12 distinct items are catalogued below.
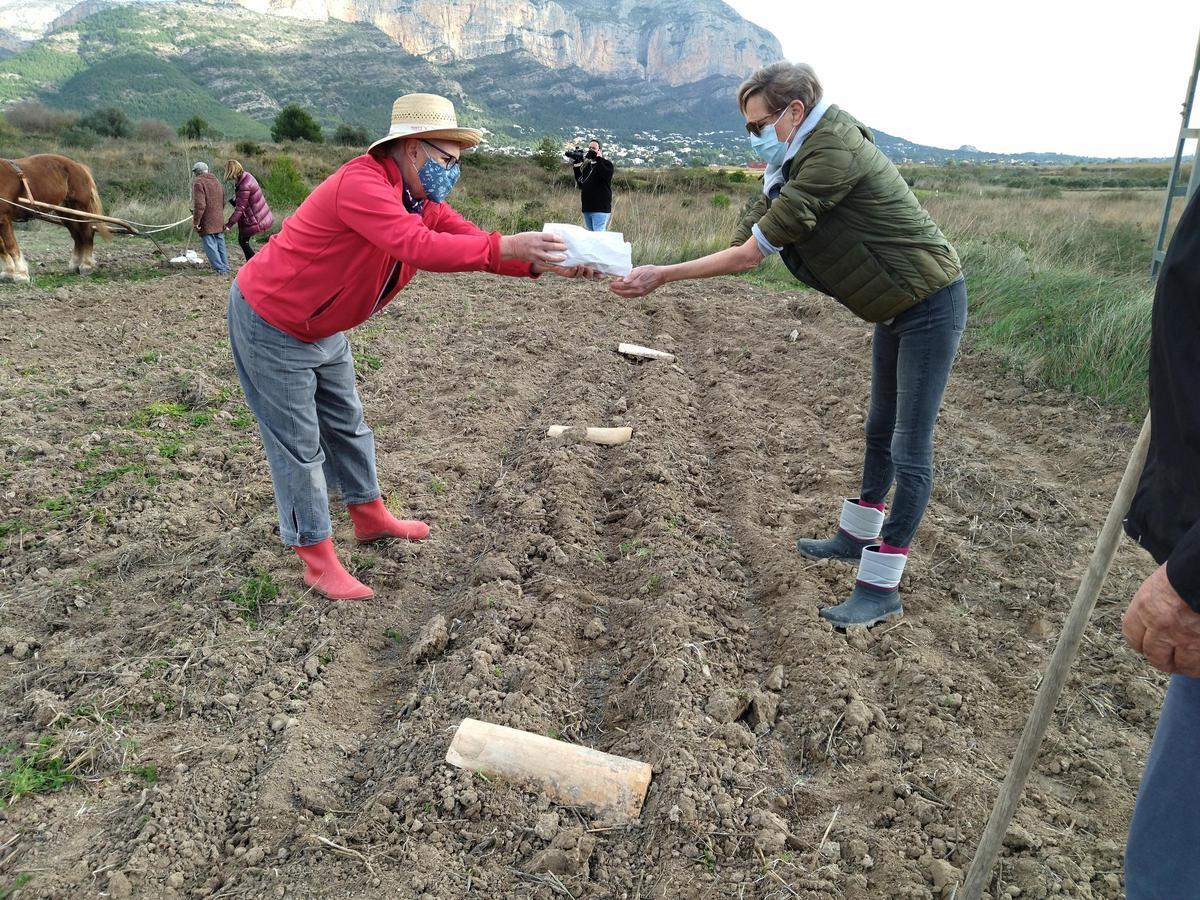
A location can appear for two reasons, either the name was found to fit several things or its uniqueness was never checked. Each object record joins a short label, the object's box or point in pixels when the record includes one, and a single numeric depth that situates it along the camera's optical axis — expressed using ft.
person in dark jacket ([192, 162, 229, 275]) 32.30
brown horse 29.68
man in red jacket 8.79
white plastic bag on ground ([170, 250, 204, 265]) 34.99
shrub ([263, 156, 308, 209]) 49.26
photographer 36.32
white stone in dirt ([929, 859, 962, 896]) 6.82
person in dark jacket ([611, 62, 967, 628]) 8.96
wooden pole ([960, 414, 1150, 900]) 4.97
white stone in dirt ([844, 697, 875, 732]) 8.79
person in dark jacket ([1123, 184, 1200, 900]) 3.82
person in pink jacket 33.94
